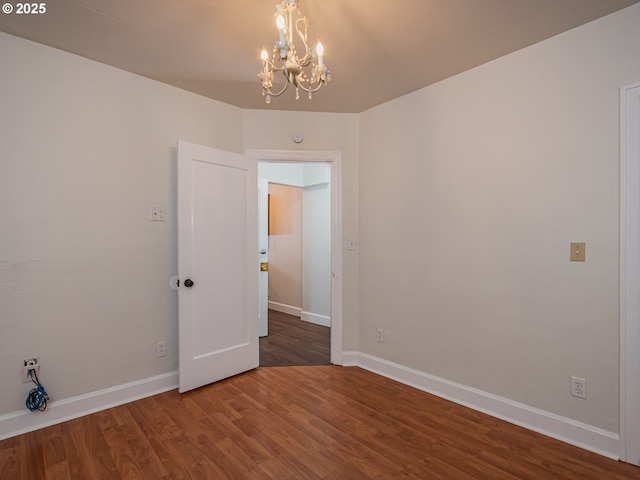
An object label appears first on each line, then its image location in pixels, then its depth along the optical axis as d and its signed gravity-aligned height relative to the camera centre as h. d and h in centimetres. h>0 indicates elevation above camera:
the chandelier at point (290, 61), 146 +82
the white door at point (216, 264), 277 -24
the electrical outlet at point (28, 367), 219 -85
